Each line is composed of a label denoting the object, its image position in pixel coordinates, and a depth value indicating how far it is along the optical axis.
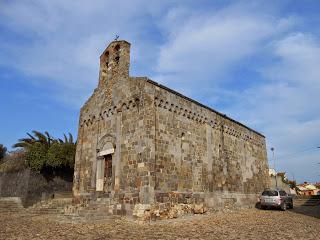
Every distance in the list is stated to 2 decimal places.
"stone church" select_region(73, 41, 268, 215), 12.59
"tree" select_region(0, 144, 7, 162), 32.26
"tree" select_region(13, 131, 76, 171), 20.53
